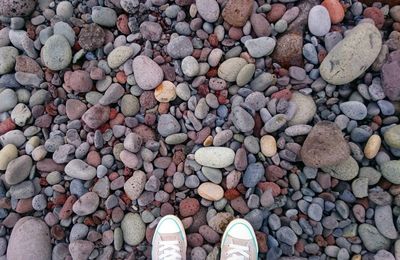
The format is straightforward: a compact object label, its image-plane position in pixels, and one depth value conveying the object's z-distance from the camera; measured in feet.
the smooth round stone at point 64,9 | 6.39
